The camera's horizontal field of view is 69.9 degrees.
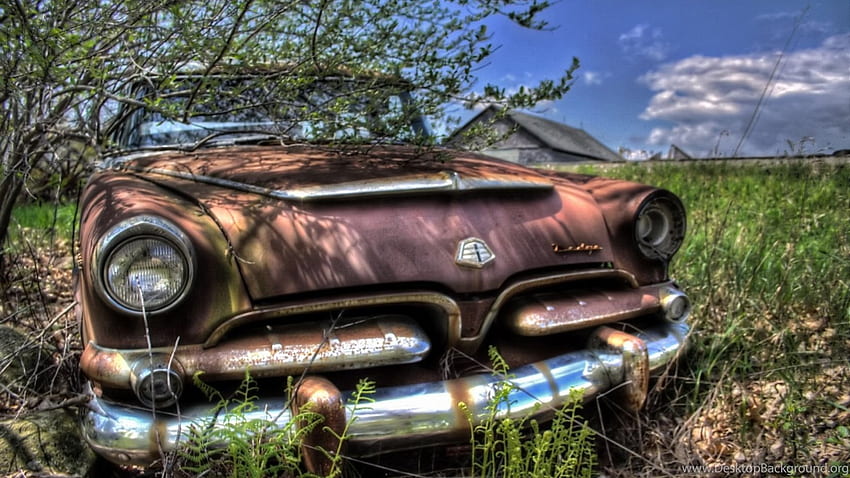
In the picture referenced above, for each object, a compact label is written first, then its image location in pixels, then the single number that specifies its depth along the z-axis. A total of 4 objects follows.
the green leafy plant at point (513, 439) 1.54
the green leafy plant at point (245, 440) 1.47
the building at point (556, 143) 21.17
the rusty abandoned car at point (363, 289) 1.62
